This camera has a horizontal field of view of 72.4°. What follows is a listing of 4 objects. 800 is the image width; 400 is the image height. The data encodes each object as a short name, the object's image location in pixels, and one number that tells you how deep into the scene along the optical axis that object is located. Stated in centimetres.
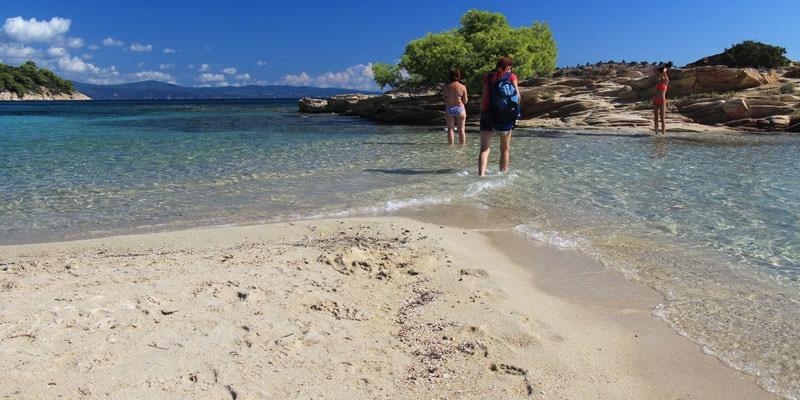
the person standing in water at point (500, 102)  1012
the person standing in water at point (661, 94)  1995
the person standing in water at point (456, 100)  1612
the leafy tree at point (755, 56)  3538
